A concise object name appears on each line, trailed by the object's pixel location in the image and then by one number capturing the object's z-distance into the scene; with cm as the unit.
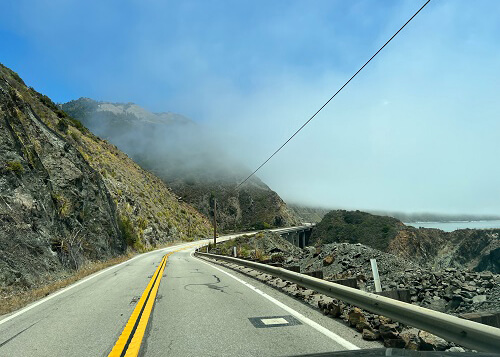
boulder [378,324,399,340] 493
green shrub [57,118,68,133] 4605
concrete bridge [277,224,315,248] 10030
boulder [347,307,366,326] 589
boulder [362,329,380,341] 518
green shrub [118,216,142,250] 4689
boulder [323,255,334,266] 1686
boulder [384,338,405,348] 466
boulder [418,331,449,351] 431
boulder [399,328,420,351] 447
